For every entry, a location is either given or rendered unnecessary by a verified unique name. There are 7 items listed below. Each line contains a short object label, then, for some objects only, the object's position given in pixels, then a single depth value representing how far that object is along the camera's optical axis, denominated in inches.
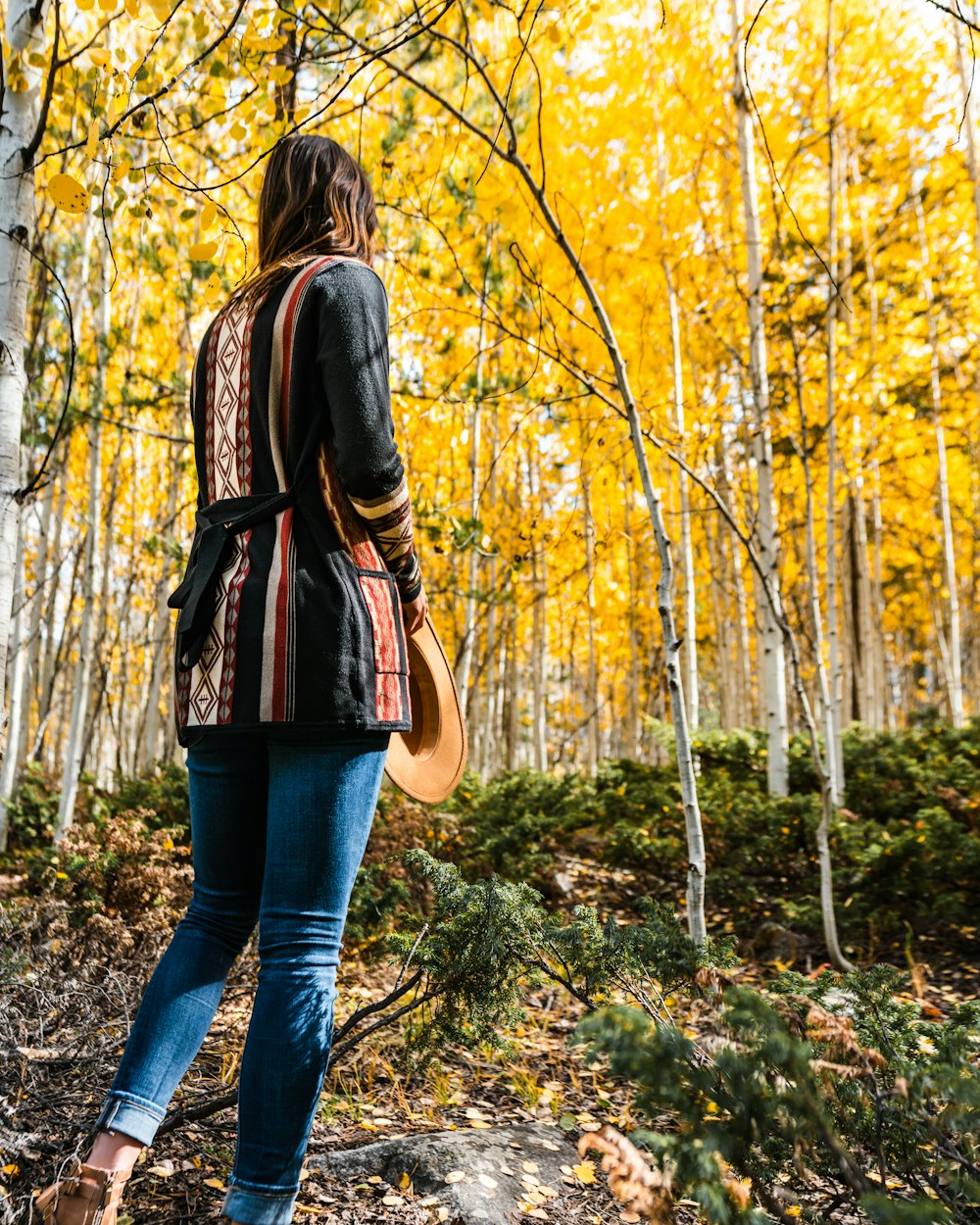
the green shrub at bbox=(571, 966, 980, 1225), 38.4
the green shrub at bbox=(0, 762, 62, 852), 216.7
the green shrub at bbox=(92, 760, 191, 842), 195.5
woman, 50.8
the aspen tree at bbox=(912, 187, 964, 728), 348.2
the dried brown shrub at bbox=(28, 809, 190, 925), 112.8
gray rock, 65.3
